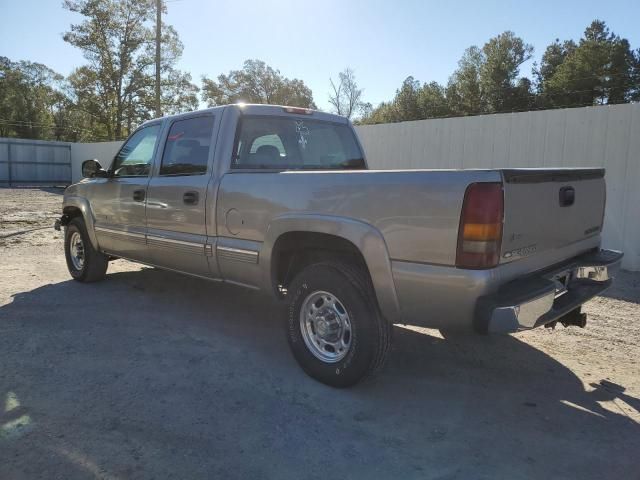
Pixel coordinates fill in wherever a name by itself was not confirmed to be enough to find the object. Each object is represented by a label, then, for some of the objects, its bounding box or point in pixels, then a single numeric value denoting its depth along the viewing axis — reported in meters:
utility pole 21.48
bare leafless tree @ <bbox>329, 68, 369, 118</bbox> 49.38
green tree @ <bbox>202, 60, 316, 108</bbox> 62.50
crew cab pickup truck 2.69
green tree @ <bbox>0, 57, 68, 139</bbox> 52.19
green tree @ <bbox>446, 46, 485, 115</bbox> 52.19
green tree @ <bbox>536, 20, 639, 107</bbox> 43.34
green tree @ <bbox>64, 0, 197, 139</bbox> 38.66
